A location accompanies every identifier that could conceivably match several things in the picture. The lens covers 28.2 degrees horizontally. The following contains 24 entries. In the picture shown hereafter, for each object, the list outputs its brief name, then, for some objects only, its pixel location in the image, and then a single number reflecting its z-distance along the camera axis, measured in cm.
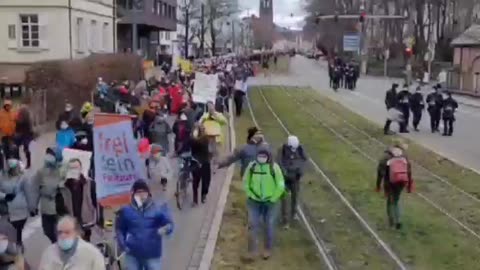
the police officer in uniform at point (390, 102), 3291
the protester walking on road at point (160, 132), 1995
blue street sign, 9612
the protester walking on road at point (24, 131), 2040
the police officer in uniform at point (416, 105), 3316
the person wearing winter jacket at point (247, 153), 1410
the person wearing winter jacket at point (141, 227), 936
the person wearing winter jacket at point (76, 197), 1135
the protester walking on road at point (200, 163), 1706
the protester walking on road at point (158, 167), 1550
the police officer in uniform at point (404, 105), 3303
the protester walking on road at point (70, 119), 1769
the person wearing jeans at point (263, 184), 1255
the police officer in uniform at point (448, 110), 3229
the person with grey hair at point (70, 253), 708
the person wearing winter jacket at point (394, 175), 1440
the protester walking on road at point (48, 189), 1175
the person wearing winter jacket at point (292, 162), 1445
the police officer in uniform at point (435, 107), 3262
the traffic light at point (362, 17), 5342
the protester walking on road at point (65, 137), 1656
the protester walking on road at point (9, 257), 775
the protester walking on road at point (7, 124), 1955
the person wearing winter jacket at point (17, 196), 1169
